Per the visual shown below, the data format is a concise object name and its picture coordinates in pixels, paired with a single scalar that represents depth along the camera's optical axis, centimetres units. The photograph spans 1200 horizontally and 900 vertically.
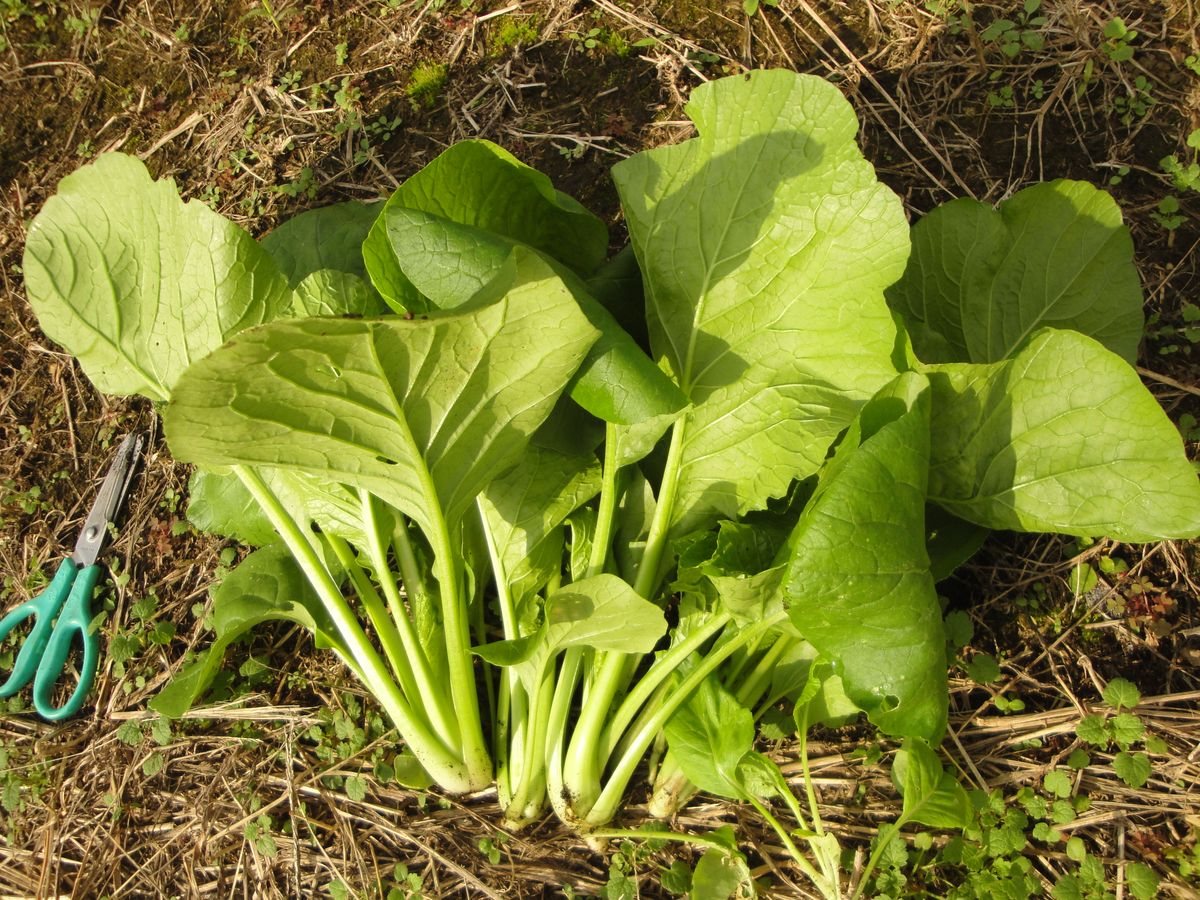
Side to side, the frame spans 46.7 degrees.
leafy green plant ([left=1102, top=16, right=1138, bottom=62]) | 79
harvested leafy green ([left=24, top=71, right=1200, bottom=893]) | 62
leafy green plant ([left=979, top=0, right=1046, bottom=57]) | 80
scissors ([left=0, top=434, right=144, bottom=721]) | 82
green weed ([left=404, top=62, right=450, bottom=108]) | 86
